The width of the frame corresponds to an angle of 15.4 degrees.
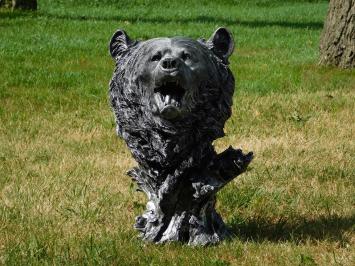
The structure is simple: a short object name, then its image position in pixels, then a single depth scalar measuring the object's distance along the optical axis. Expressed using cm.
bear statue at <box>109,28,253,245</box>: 750
